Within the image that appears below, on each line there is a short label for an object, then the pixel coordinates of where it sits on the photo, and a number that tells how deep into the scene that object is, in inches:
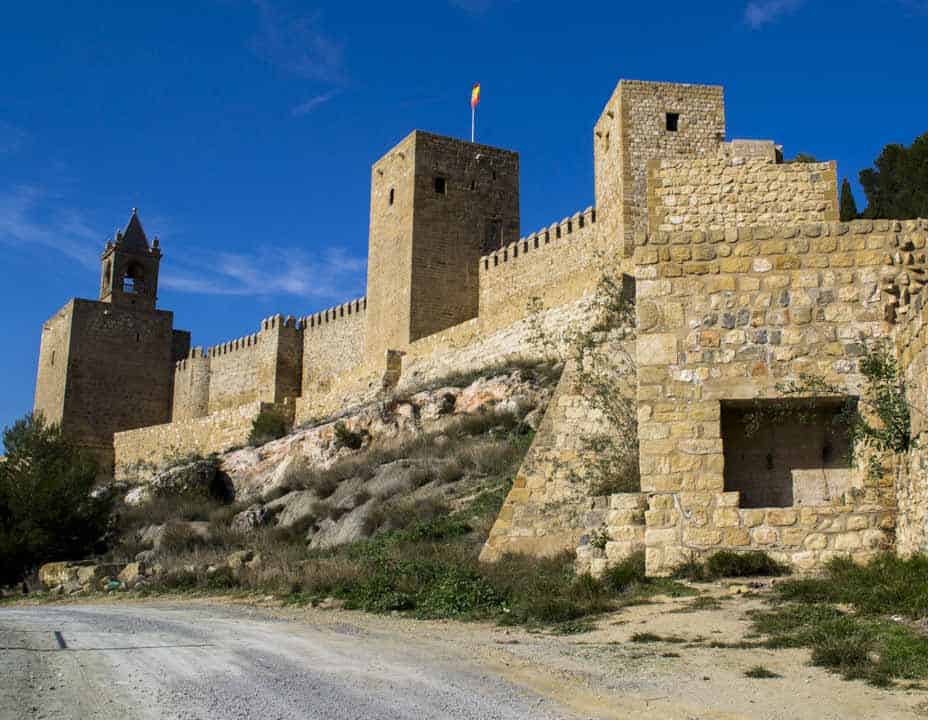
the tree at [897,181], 1052.5
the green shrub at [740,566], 323.6
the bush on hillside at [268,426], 1332.4
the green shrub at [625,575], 334.6
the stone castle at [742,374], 329.1
